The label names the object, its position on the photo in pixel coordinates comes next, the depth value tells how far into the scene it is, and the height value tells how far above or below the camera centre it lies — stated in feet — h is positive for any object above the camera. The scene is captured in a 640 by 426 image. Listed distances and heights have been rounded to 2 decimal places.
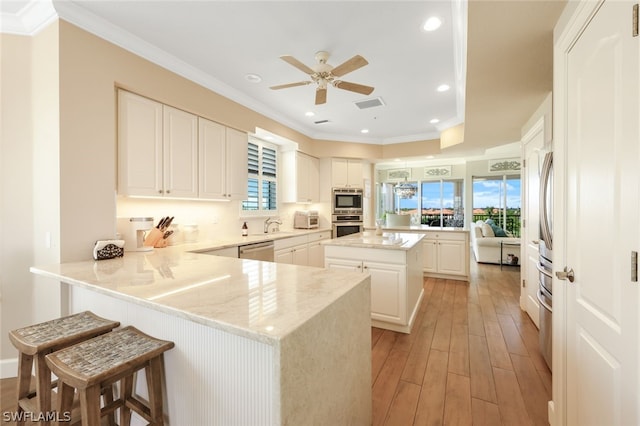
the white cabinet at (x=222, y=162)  10.40 +2.12
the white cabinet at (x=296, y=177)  16.33 +2.16
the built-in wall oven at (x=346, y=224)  18.52 -0.89
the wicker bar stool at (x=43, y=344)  4.07 -2.03
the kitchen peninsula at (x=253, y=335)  2.92 -1.69
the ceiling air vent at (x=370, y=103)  12.49 +5.24
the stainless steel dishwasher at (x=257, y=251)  10.68 -1.66
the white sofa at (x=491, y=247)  19.34 -2.67
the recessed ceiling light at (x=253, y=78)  10.09 +5.19
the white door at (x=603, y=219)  3.01 -0.12
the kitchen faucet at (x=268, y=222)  15.23 -0.61
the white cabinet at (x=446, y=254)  15.53 -2.60
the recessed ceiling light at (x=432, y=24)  7.04 +5.09
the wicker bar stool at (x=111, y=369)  3.24 -1.99
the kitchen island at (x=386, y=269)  9.15 -2.09
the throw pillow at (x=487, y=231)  20.57 -1.56
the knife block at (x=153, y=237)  8.93 -0.87
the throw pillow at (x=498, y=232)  20.93 -1.67
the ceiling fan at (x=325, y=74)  7.37 +4.10
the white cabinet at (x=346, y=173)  18.69 +2.76
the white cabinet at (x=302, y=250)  13.03 -2.07
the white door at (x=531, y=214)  9.25 -0.12
